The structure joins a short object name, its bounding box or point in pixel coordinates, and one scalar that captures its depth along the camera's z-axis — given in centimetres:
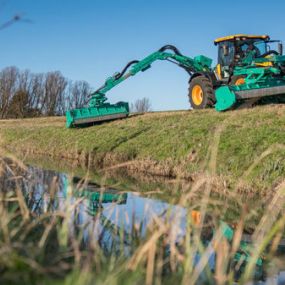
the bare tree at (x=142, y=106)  6668
